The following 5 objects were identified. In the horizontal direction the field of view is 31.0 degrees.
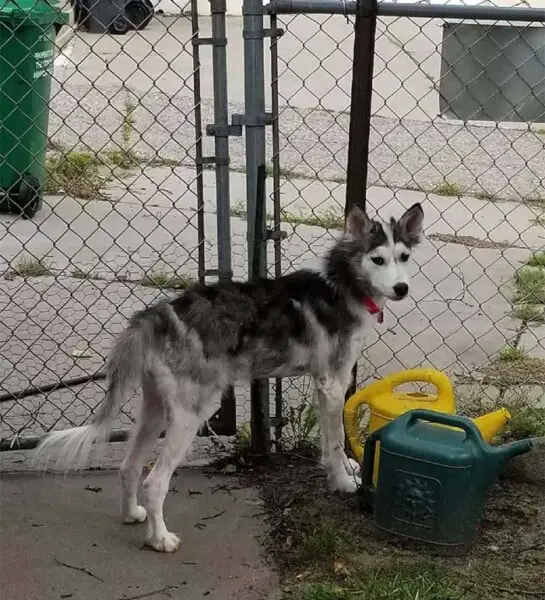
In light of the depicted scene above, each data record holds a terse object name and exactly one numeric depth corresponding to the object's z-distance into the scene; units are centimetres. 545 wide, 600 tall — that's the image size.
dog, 352
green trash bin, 678
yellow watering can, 383
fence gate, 415
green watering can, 342
